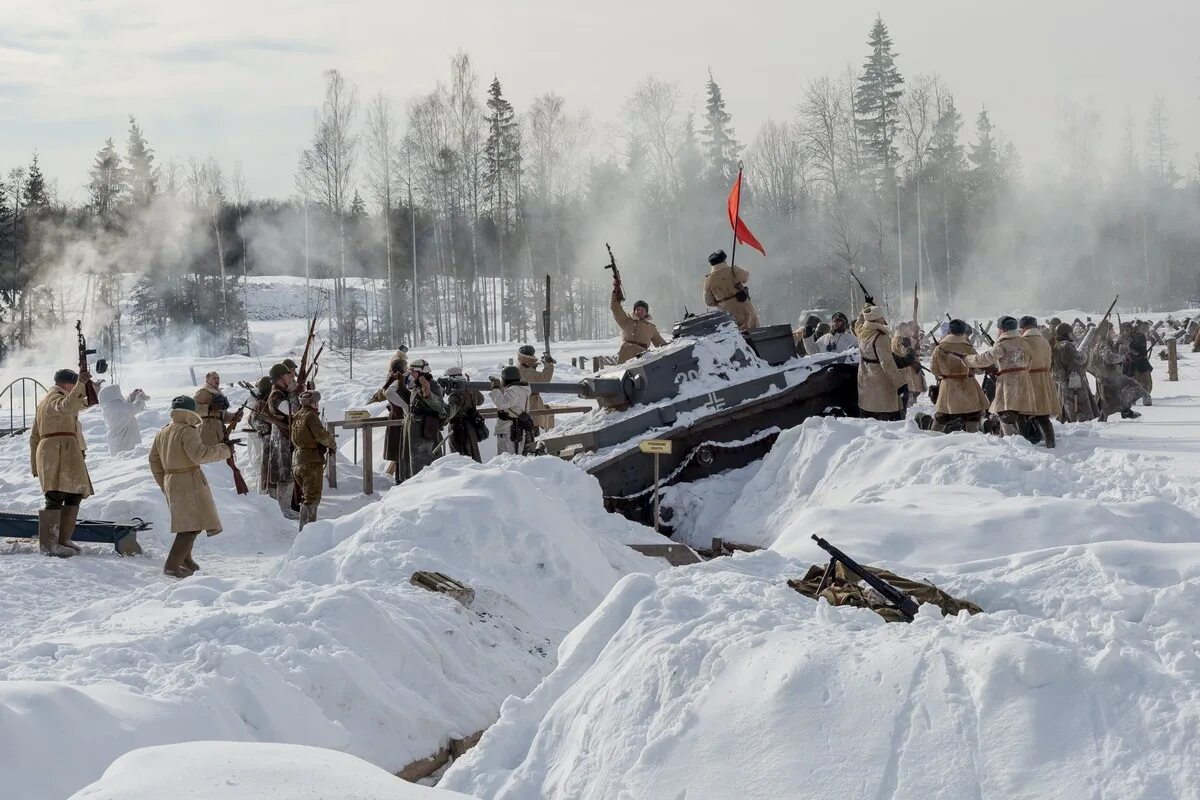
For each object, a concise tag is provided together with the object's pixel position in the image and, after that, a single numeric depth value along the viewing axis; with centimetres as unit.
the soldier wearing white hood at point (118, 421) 1722
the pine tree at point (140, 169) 4988
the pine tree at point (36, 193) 4735
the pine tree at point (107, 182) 4791
